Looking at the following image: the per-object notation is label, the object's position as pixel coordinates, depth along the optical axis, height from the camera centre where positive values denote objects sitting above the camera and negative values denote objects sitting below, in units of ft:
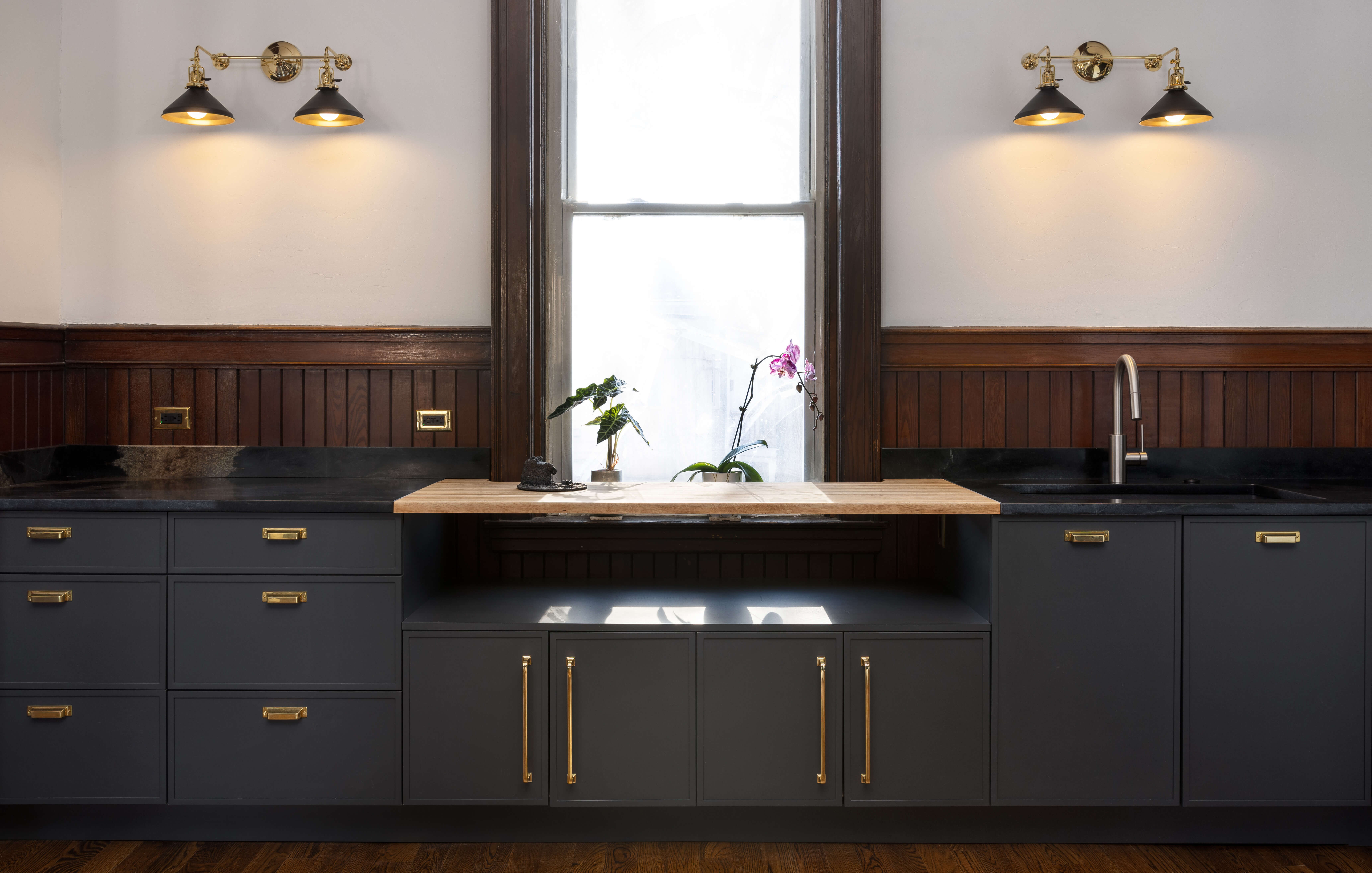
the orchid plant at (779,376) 8.72 +0.46
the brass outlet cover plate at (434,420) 8.93 +0.06
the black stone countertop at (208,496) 7.04 -0.63
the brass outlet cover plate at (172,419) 8.96 +0.08
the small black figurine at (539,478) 7.95 -0.51
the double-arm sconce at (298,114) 8.37 +3.34
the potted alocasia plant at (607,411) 8.36 +0.15
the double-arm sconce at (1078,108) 8.25 +3.30
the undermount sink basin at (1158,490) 8.29 -0.68
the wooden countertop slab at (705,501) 6.95 -0.66
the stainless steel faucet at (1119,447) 8.33 -0.23
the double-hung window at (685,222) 8.99 +2.26
